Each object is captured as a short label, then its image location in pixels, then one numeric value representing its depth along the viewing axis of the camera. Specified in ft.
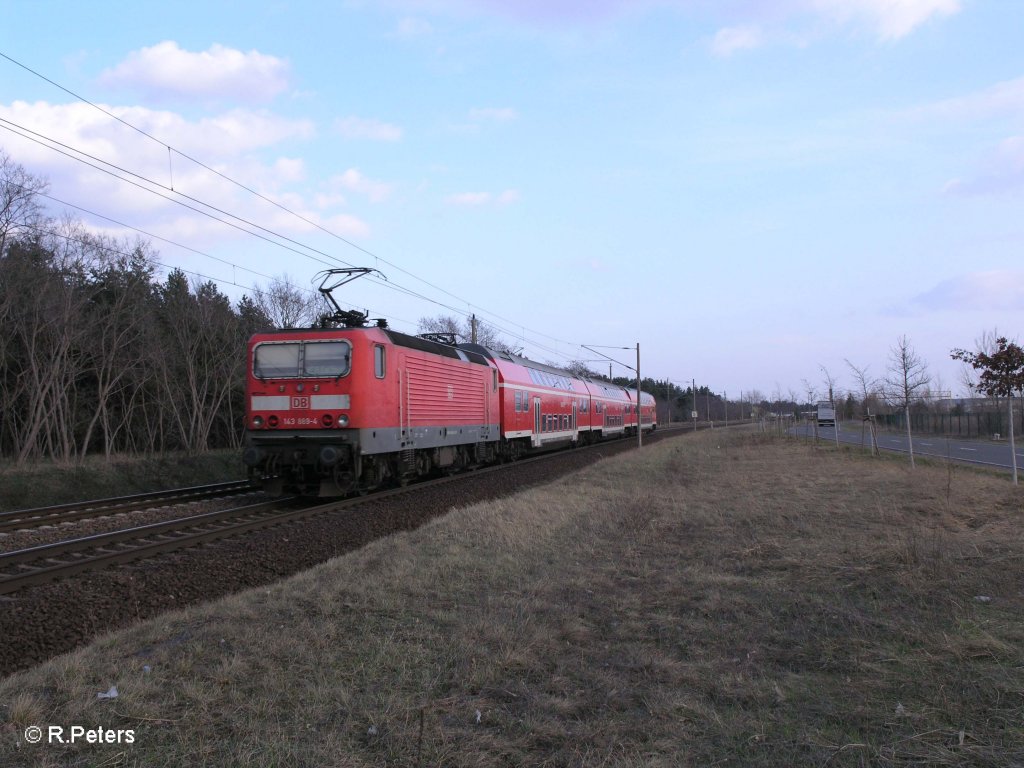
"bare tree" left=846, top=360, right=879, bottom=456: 73.27
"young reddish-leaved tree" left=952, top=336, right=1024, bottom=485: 54.39
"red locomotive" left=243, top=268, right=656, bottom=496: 43.27
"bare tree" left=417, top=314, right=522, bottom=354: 225.97
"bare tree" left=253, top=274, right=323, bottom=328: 145.28
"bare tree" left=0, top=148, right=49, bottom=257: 73.31
